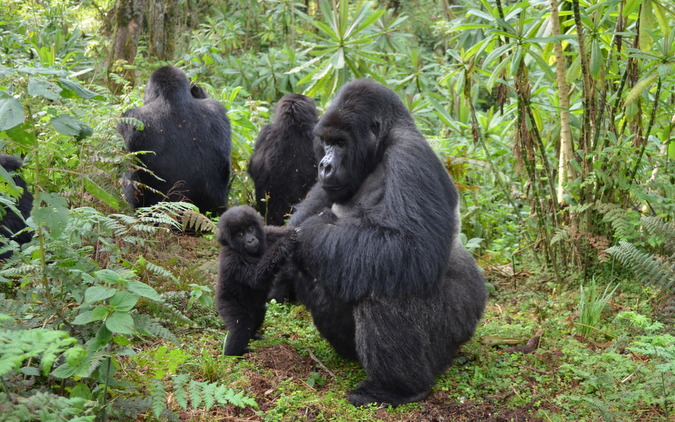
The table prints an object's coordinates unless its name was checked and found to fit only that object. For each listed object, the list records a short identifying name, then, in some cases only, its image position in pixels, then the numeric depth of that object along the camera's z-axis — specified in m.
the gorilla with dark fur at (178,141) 6.15
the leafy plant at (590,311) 4.05
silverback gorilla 3.27
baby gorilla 3.71
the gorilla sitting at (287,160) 6.14
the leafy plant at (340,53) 6.05
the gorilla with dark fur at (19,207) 4.37
